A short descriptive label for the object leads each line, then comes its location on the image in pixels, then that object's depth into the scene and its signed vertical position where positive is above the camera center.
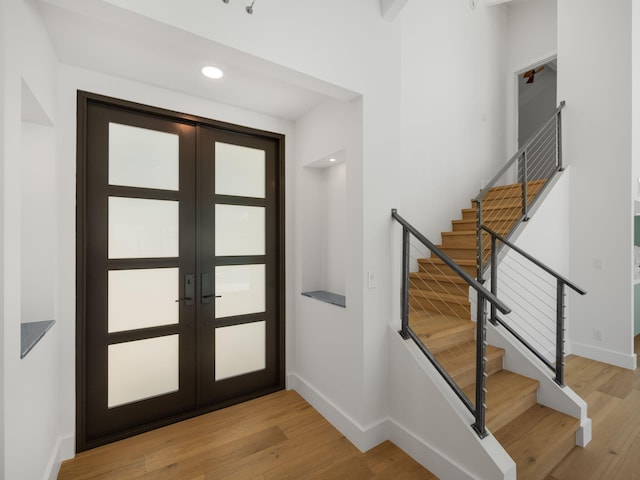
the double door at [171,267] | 2.22 -0.24
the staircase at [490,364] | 2.00 -0.98
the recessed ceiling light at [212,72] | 2.15 +1.18
